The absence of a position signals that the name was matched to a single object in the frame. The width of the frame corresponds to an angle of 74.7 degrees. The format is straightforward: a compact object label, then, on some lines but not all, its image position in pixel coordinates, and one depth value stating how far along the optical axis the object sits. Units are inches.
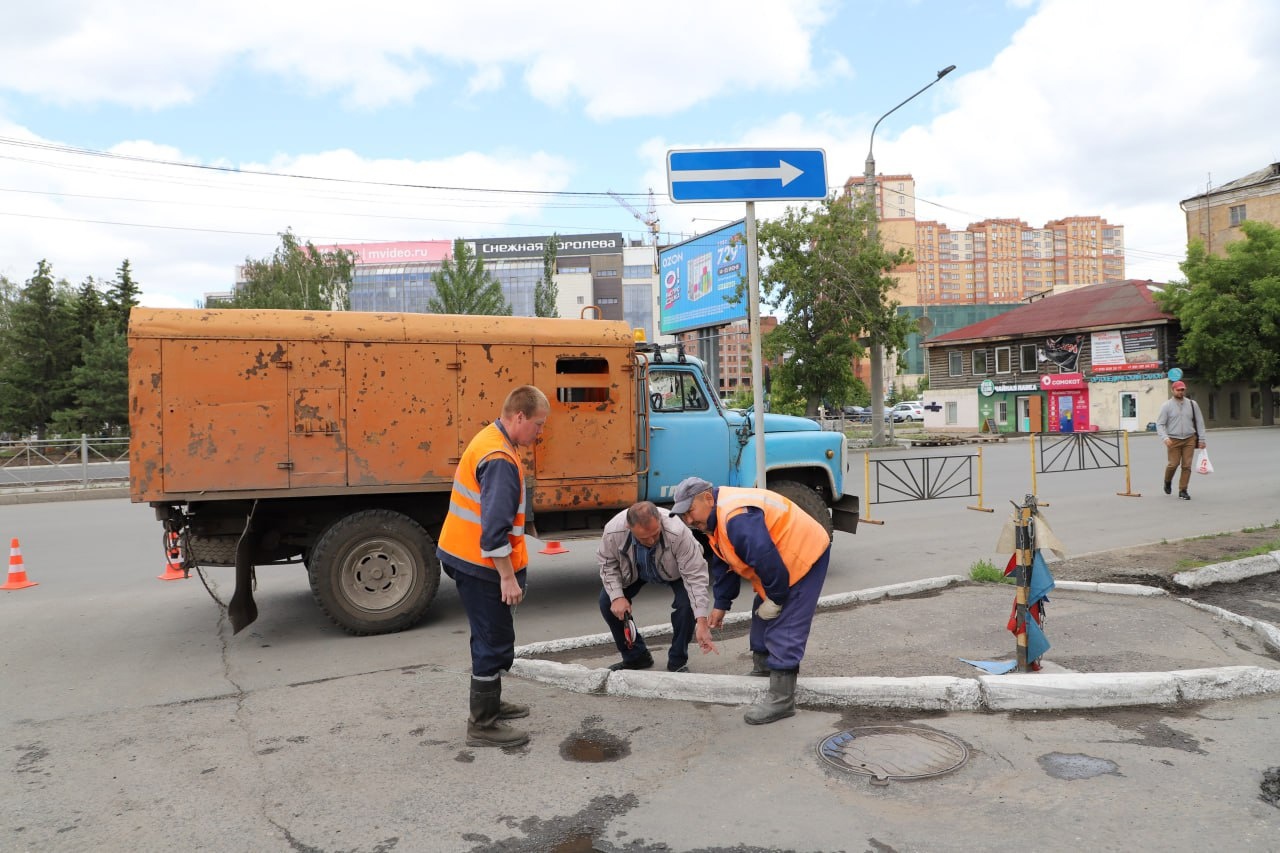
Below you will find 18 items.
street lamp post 1048.8
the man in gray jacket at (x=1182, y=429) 509.0
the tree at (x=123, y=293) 1389.0
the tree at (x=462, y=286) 1412.4
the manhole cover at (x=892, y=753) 145.3
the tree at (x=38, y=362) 1269.7
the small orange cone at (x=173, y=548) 254.8
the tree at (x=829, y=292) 1072.8
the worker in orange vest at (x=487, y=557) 163.5
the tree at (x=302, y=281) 1502.2
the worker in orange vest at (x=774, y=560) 169.0
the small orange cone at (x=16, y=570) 345.4
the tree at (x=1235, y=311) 1545.3
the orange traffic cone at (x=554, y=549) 394.9
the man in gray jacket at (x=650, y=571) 187.3
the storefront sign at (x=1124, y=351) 1644.9
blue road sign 217.3
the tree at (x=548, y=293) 1962.8
